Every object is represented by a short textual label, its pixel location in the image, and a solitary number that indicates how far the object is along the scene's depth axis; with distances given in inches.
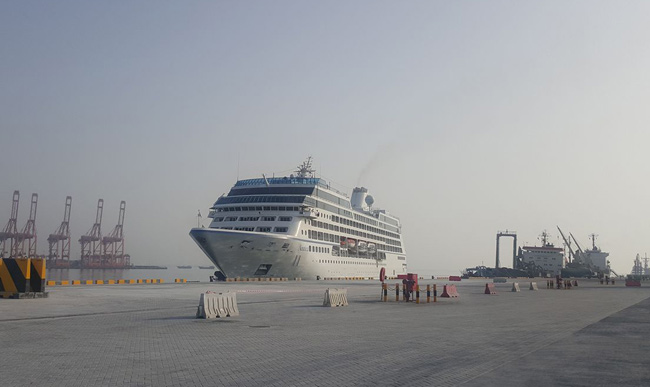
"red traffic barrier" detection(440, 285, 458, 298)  1341.0
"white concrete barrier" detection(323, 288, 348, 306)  982.4
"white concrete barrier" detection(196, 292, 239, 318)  740.0
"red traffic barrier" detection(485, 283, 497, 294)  1560.0
